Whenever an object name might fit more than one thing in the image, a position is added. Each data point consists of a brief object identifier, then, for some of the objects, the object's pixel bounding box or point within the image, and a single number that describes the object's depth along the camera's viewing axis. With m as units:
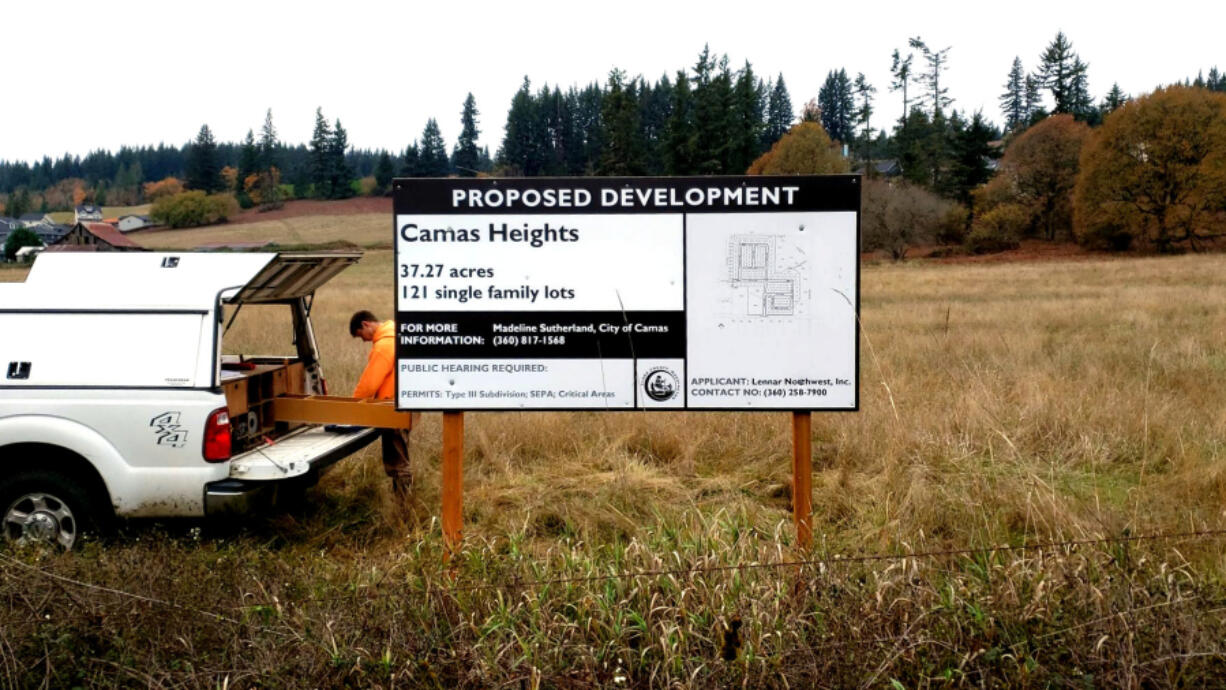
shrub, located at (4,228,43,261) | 74.69
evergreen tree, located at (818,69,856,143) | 123.88
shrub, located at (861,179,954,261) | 58.56
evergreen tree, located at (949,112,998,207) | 69.06
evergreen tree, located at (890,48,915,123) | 84.31
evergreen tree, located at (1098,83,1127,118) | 84.38
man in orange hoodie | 6.88
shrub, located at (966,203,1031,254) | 61.19
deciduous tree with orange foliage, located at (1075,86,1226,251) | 53.38
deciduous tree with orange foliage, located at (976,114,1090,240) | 64.19
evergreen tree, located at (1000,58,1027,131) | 117.81
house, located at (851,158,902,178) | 81.00
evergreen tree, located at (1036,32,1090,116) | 88.56
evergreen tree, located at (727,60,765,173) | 71.00
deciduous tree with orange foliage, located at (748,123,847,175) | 67.00
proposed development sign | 5.29
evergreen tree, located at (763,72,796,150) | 122.06
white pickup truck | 5.78
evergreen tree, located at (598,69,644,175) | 70.75
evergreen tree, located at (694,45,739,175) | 68.19
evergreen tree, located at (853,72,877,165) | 90.50
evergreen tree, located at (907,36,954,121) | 83.38
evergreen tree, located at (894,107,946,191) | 74.38
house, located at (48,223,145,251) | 54.62
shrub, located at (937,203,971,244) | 63.53
